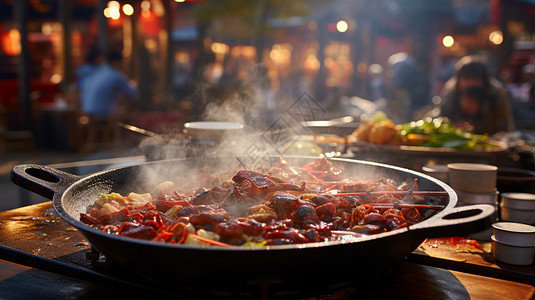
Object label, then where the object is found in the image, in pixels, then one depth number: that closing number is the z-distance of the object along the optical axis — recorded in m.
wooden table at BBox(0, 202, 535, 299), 1.60
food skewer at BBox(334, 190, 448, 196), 1.78
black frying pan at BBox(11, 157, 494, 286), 1.19
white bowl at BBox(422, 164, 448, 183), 2.75
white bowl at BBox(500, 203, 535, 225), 2.38
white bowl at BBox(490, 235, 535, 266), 1.91
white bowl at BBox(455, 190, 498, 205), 2.36
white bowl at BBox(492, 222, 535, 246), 1.91
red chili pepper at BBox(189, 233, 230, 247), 1.42
